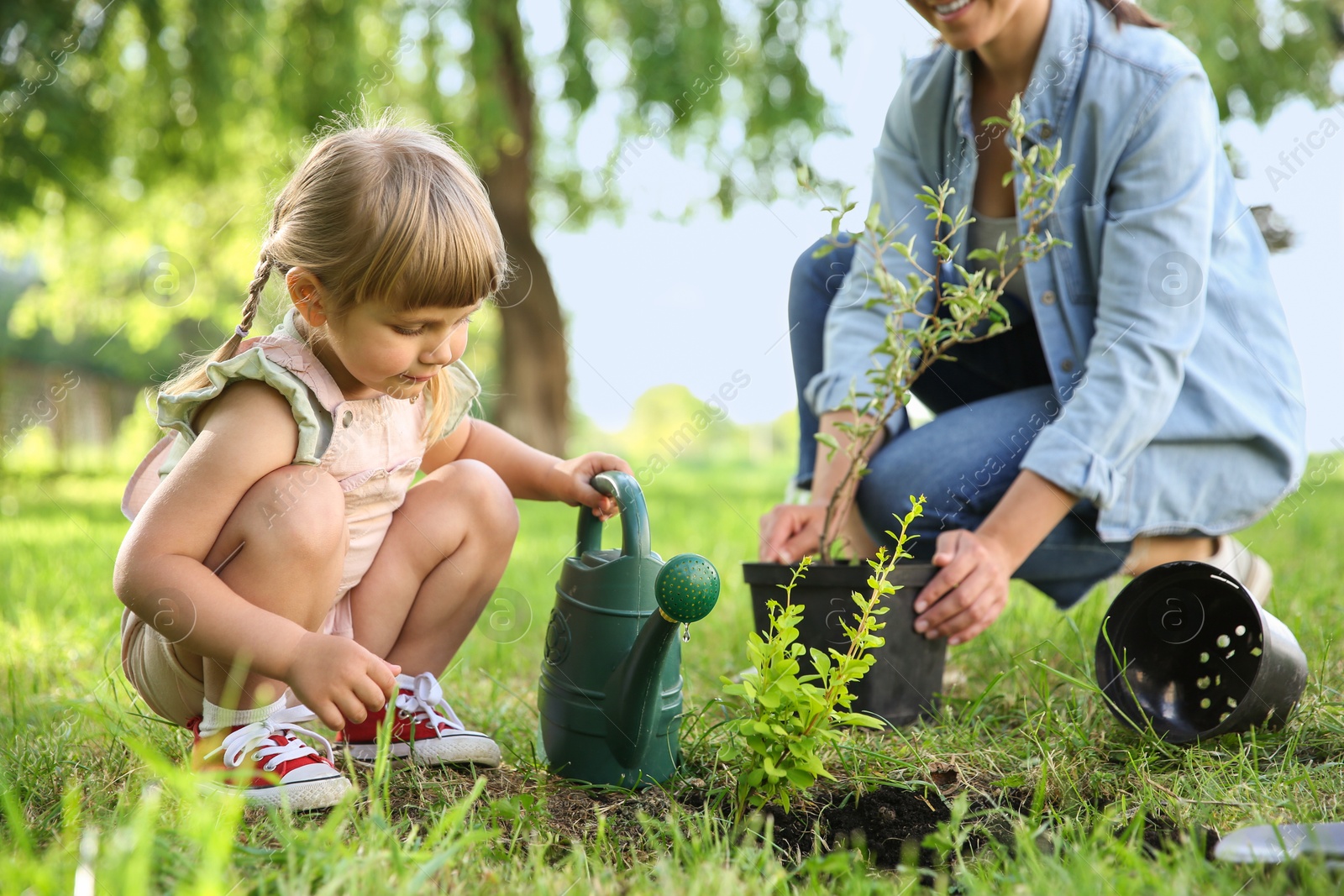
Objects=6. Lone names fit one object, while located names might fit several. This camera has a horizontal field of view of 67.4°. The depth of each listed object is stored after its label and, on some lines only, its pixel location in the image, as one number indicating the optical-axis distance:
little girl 1.28
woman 1.81
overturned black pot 1.45
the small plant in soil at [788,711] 1.26
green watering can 1.36
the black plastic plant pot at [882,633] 1.58
